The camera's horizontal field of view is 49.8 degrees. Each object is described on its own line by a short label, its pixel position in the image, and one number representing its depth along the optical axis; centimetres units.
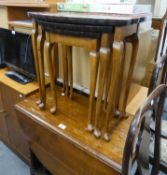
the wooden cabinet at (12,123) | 141
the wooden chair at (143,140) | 54
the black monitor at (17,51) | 138
